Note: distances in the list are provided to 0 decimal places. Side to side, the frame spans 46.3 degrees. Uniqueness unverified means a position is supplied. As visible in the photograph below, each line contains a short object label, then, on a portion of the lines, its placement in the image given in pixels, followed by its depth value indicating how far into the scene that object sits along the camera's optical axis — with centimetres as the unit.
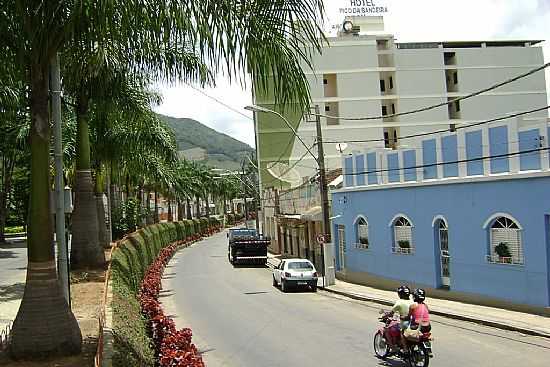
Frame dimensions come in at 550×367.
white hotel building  6312
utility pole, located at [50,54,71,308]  1061
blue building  1828
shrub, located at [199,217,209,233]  8732
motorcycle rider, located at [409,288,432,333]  1174
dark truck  4347
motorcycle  1177
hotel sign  6652
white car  2872
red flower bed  855
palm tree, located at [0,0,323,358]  706
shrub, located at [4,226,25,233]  6831
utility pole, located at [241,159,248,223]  9856
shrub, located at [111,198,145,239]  3700
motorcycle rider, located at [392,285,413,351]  1225
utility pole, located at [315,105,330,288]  2836
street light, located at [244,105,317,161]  2115
